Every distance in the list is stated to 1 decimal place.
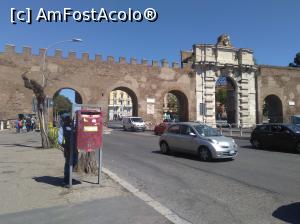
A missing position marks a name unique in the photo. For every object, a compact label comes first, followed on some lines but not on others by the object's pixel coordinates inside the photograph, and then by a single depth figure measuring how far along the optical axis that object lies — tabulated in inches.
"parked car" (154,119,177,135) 1172.3
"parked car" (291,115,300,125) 1263.5
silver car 504.8
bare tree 621.3
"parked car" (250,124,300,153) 656.4
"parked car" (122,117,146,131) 1407.5
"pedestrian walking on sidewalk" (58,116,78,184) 314.8
